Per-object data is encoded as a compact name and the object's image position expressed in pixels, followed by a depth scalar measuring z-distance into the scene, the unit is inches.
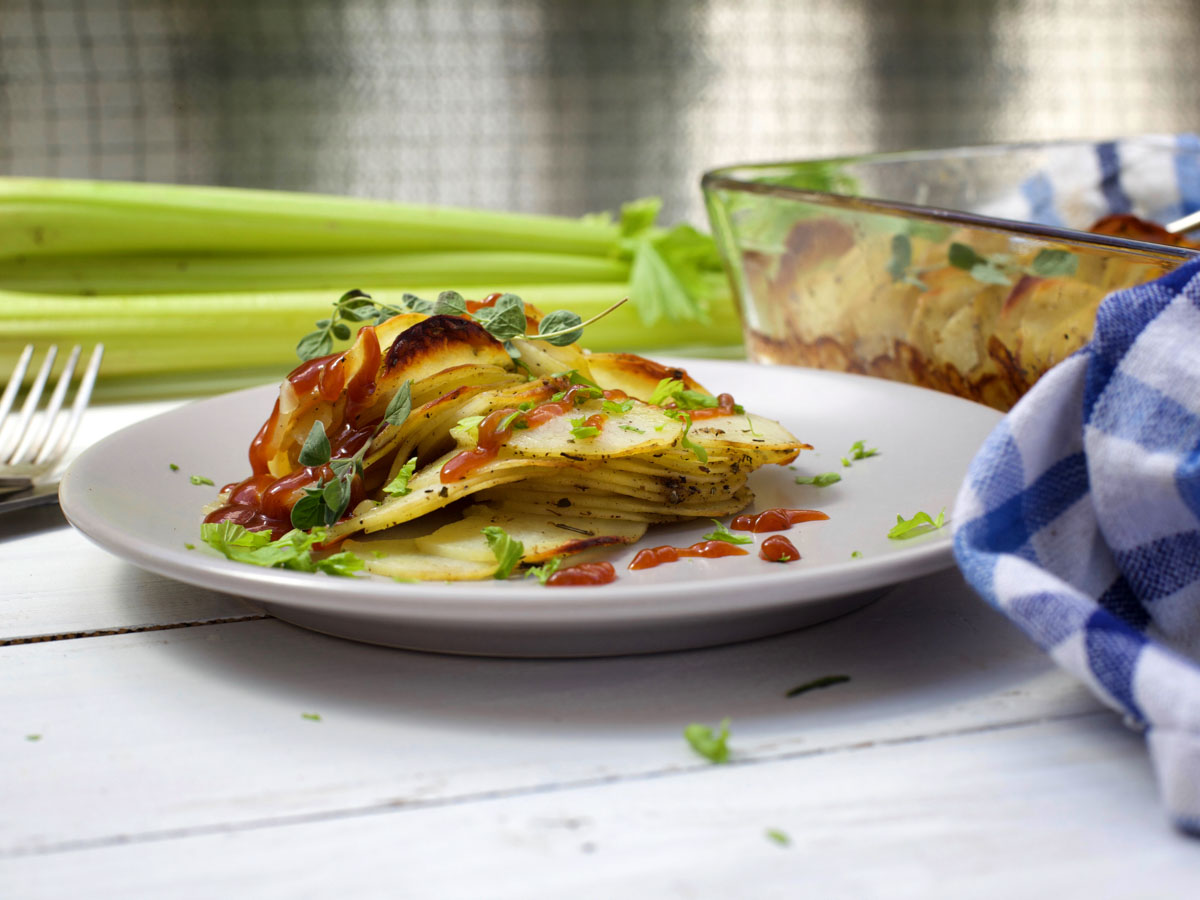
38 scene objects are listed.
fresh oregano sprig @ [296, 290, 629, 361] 25.2
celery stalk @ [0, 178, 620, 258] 32.7
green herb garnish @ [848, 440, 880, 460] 25.9
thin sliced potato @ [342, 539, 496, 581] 19.9
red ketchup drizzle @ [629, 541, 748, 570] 21.7
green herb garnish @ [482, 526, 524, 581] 20.1
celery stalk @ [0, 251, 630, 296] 33.1
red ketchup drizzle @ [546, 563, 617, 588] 19.8
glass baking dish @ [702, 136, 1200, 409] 26.5
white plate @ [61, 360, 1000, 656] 16.6
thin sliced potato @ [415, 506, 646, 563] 20.8
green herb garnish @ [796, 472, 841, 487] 25.3
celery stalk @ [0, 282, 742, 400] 32.1
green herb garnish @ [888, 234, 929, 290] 27.7
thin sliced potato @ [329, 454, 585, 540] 21.8
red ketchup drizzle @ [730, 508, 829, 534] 23.8
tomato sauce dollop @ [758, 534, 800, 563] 21.6
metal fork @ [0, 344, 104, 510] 26.3
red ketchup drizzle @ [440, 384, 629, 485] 22.1
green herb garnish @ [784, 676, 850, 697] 17.8
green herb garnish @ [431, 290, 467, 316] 25.7
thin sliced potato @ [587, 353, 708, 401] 25.9
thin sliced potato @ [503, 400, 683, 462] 22.0
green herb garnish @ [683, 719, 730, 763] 15.9
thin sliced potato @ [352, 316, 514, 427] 24.7
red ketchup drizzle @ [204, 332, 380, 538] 24.2
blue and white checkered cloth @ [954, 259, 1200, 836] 17.0
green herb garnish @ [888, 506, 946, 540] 22.0
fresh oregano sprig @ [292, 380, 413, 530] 22.4
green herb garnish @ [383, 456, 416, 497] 22.8
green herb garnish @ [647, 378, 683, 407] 25.7
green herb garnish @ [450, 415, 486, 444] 22.9
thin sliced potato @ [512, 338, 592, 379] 25.2
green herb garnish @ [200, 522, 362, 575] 20.2
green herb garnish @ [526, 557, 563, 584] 19.9
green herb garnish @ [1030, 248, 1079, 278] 26.2
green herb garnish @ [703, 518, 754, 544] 22.8
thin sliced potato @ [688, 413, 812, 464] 24.5
